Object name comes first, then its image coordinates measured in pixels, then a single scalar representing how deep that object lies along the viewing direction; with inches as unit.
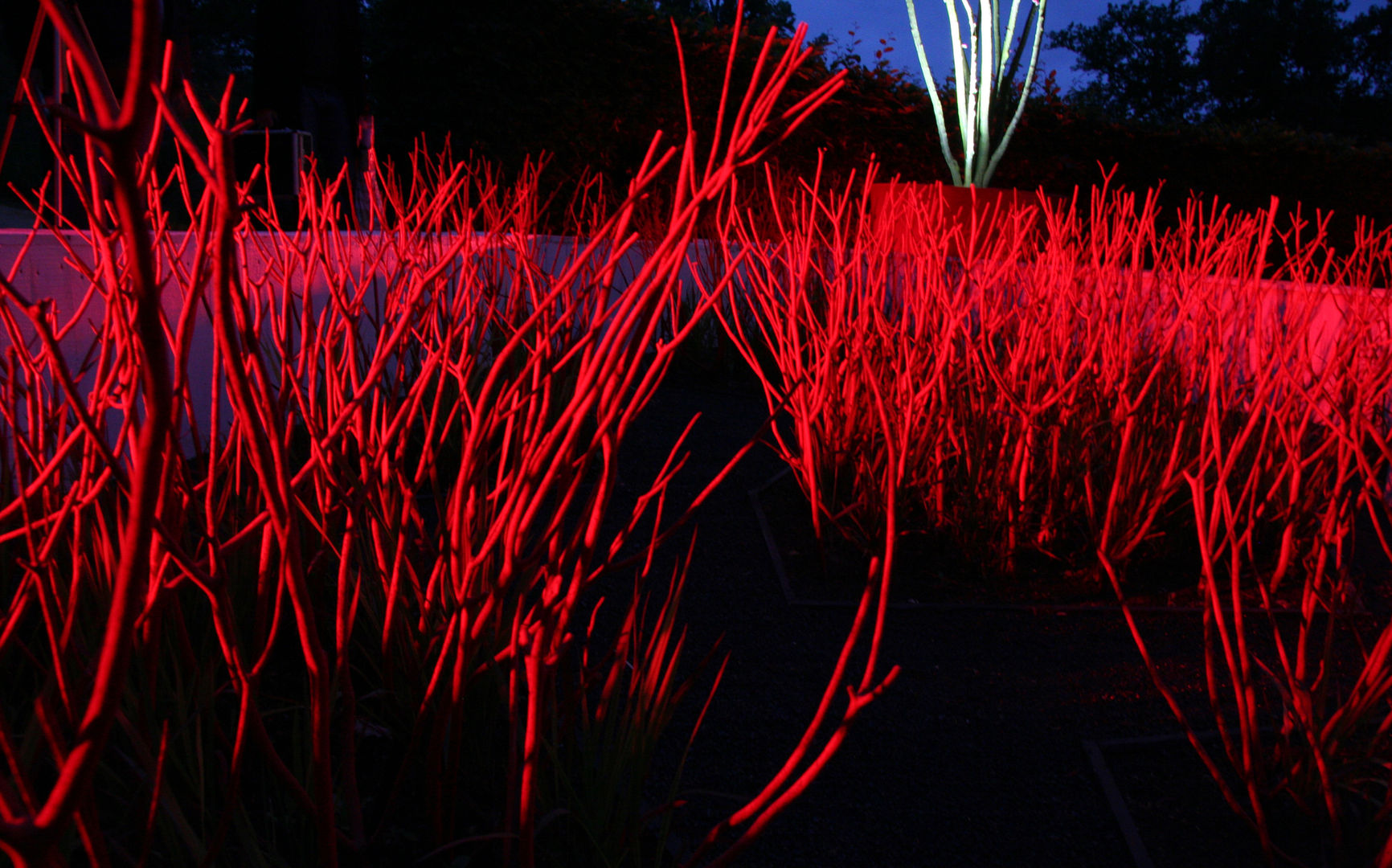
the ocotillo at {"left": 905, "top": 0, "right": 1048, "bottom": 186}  198.5
